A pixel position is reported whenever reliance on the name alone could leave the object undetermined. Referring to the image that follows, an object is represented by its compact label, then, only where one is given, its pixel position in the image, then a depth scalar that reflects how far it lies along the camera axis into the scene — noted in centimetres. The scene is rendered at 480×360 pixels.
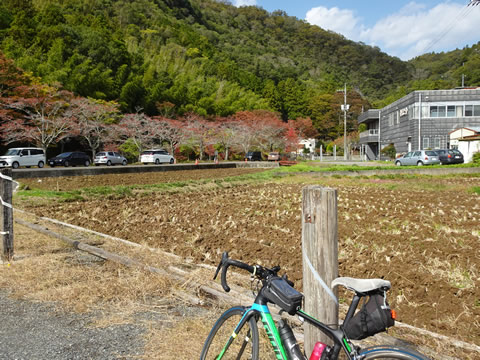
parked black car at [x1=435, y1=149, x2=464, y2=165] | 2608
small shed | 2896
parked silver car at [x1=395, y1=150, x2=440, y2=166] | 2630
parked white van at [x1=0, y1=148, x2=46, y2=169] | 2430
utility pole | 4522
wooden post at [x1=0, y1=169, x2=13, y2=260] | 525
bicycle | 180
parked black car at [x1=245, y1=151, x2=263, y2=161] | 4006
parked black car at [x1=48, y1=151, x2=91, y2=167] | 2736
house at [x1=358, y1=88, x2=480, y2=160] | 3659
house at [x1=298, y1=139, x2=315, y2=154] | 6288
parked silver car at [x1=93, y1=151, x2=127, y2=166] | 3009
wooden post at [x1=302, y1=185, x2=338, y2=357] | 211
